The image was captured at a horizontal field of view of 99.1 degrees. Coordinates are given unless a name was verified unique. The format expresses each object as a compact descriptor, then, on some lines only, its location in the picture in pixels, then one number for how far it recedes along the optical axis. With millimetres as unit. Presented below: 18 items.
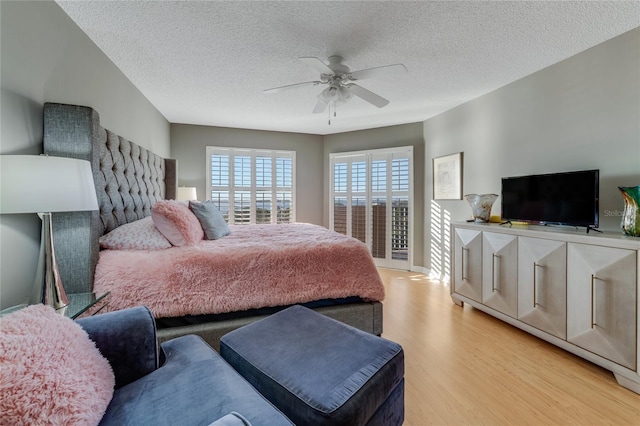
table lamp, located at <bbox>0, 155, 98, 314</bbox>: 1080
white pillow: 1891
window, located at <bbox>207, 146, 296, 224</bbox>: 4711
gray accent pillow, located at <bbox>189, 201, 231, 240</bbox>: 2488
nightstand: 1295
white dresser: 1657
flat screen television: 2054
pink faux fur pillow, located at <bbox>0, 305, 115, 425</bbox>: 621
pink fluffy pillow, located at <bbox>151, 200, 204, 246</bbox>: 2049
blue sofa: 814
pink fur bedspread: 1611
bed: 1585
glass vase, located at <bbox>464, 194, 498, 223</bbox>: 2845
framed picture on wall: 3707
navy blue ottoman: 971
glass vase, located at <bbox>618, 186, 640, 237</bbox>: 1789
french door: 4609
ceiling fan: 2088
